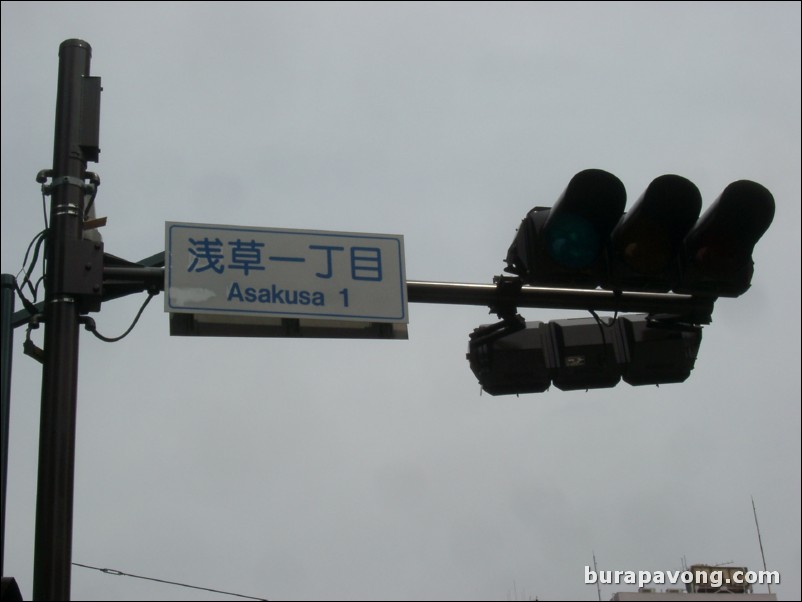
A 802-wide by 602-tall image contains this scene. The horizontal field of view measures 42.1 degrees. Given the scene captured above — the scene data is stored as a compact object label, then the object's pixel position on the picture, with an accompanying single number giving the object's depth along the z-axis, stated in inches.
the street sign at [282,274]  202.2
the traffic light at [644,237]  207.6
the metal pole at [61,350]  173.5
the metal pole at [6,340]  193.3
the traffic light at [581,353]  225.3
